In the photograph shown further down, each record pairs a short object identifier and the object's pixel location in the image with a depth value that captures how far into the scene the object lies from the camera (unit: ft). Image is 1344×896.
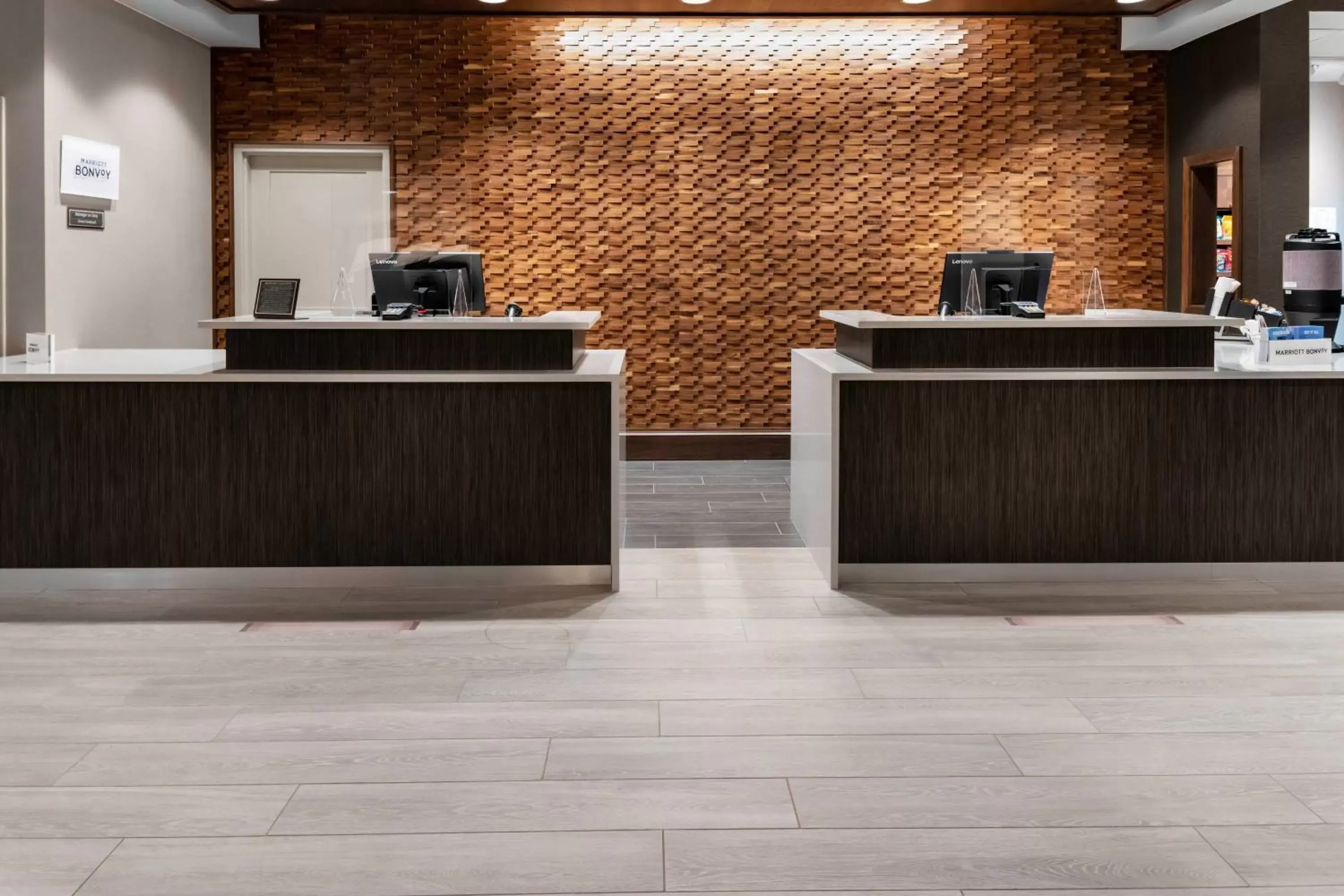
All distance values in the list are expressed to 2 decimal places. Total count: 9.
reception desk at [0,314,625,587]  16.16
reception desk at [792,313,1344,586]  16.61
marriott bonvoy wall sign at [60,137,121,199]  22.25
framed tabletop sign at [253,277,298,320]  16.92
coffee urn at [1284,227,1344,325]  25.61
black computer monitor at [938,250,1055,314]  18.60
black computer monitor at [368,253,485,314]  18.99
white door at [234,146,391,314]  29.63
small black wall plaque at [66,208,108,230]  22.66
